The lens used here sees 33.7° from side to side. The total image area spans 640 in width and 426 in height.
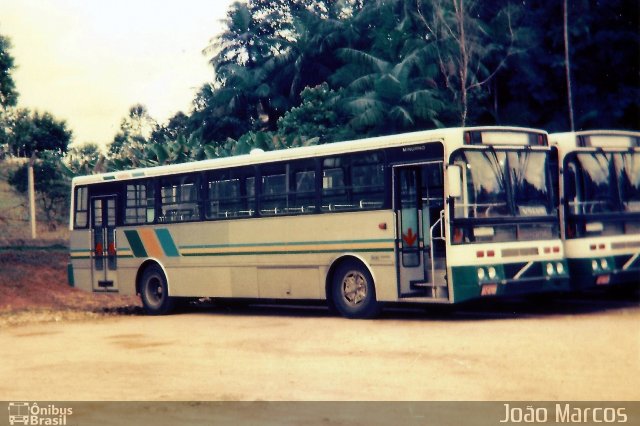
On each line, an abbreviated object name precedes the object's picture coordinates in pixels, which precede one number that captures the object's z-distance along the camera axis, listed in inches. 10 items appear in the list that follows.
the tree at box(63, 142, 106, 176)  1314.0
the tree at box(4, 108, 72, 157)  1203.2
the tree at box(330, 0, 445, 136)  1428.4
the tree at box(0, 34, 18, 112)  980.6
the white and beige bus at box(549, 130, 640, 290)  649.6
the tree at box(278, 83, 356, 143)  1556.3
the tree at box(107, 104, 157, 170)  1314.0
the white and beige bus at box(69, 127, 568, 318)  603.8
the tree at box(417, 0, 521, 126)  1430.9
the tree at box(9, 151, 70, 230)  1213.7
